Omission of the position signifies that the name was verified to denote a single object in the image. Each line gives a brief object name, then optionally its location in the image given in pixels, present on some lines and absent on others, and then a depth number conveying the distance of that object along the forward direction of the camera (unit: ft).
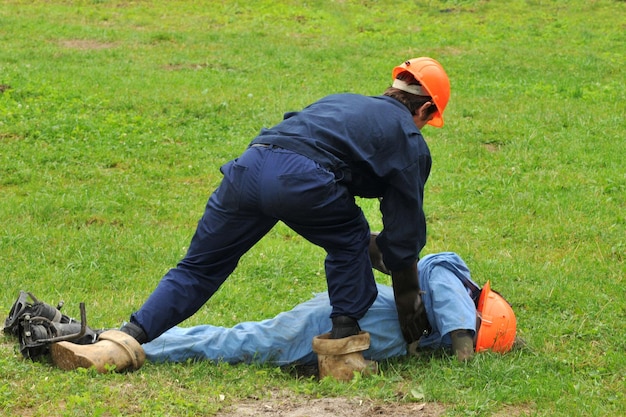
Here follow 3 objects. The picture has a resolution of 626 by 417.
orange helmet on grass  37.42
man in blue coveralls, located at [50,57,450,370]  33.94
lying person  36.65
